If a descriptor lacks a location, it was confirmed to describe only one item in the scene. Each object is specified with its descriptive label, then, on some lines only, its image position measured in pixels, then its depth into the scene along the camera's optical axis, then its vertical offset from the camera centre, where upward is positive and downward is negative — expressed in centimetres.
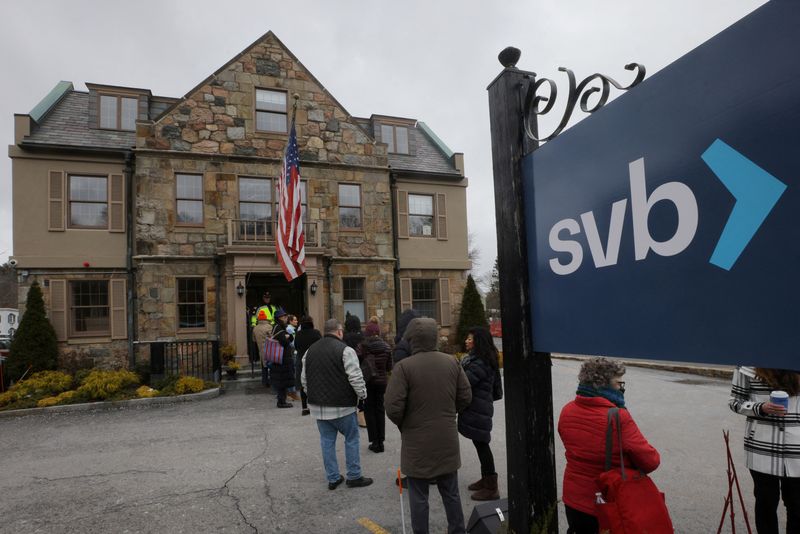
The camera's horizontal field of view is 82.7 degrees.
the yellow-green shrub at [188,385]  966 -180
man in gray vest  466 -106
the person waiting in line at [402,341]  580 -64
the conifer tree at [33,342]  1084 -86
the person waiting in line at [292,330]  927 -68
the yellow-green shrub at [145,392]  942 -187
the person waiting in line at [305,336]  747 -64
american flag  879 +146
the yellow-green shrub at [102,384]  914 -164
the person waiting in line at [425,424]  335 -100
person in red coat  253 -87
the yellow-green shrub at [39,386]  911 -170
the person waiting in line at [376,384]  585 -116
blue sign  133 +25
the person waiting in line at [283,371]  854 -138
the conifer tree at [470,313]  1517 -75
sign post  234 -36
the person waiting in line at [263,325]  997 -60
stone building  1222 +269
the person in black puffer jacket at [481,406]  427 -110
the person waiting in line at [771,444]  283 -105
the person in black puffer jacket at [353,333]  645 -54
